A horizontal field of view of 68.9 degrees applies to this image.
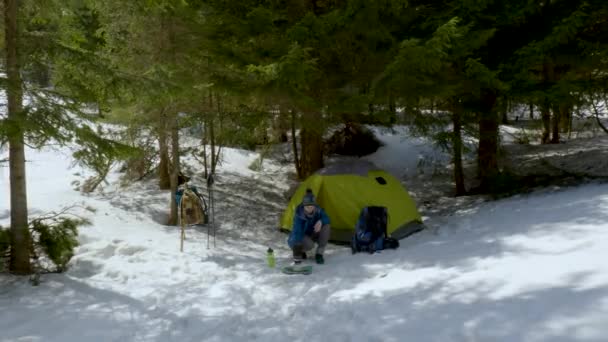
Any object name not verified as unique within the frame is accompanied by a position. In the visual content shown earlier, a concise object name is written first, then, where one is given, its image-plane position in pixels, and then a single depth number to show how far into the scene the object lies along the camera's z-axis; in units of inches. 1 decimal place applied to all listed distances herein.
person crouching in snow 290.8
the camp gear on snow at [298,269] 259.8
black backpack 294.0
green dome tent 346.9
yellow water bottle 276.1
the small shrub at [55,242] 249.9
